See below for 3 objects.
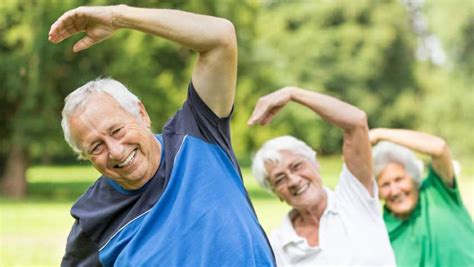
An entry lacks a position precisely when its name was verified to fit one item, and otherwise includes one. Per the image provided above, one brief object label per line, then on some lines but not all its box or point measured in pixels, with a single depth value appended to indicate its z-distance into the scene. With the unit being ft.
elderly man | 8.57
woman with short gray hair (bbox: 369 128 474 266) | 14.03
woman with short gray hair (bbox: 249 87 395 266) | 11.57
